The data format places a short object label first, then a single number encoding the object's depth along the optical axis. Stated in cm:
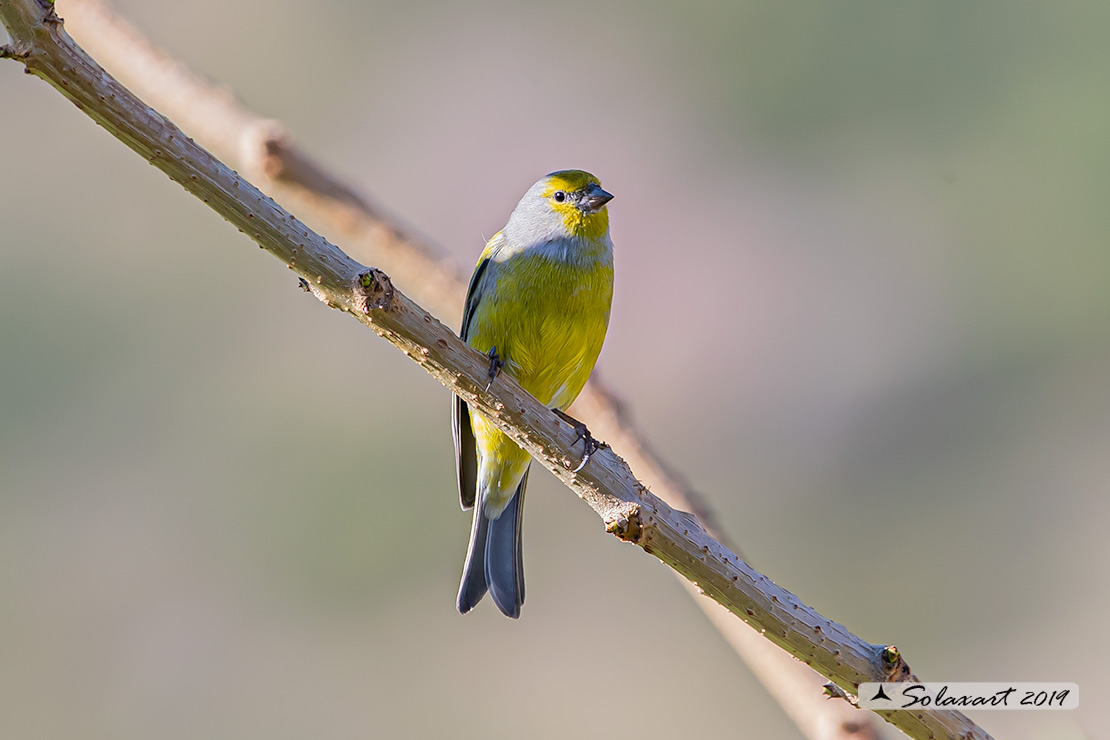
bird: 474
